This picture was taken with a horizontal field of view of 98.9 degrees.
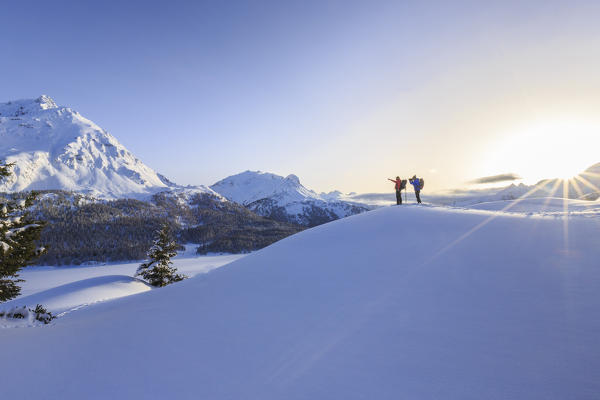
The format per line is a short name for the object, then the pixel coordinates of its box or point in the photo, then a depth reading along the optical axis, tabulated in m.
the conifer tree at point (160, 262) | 30.84
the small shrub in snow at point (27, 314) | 7.78
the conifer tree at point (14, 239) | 8.05
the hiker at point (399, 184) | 18.62
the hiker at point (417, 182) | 19.00
